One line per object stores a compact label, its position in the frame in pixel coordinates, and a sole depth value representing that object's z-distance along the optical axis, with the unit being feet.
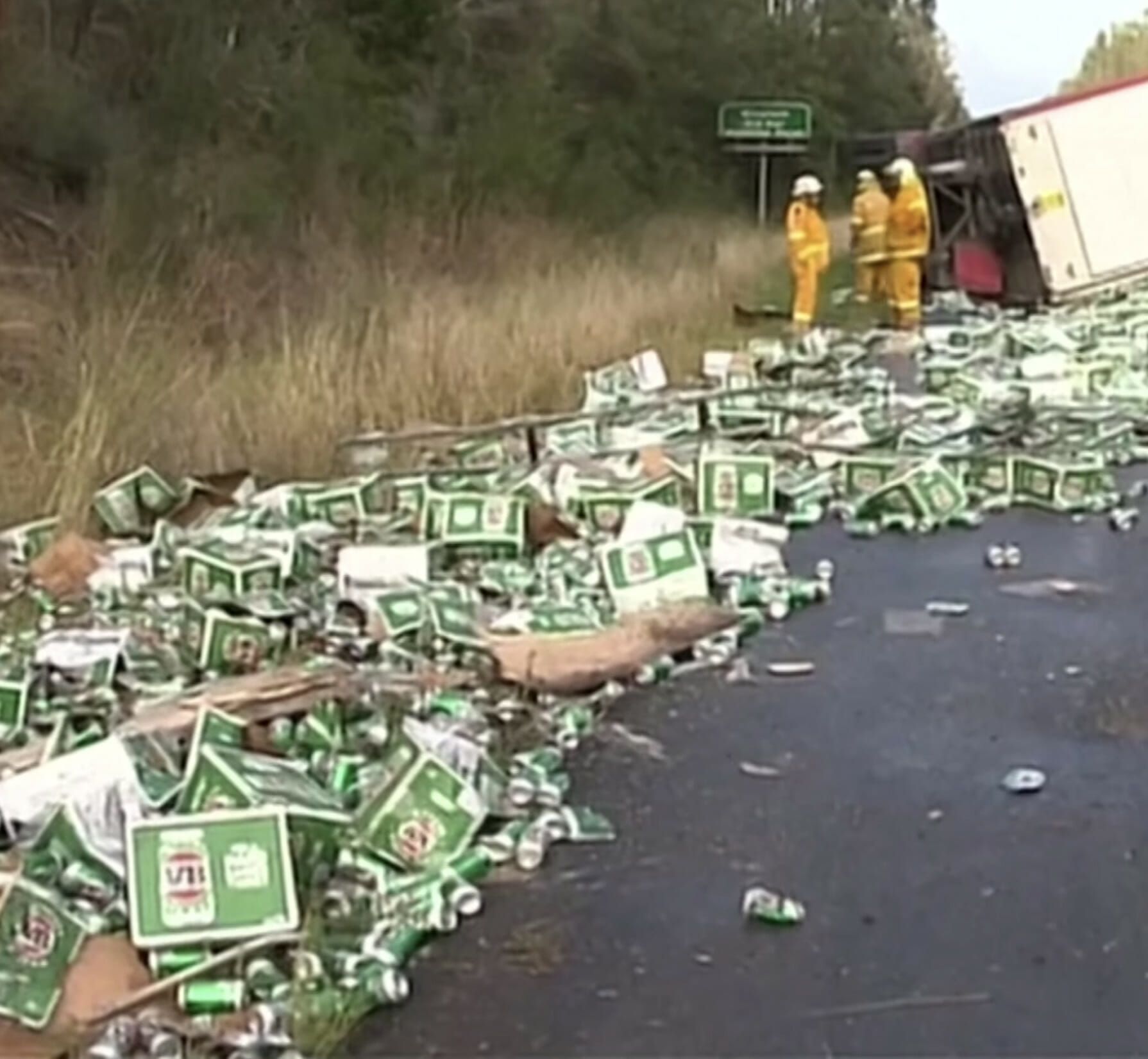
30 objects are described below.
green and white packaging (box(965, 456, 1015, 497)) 27.81
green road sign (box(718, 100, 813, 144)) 82.43
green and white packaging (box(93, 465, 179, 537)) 24.77
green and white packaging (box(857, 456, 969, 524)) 26.27
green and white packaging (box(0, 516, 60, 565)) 23.02
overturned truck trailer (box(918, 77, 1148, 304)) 64.13
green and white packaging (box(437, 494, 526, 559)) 22.82
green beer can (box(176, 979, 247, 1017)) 11.08
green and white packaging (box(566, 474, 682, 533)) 24.12
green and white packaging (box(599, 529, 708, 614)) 20.16
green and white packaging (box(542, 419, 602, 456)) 29.76
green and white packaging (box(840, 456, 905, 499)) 27.63
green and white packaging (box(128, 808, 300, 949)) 11.65
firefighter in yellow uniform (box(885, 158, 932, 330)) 59.82
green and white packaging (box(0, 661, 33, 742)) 16.31
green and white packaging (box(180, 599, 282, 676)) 18.22
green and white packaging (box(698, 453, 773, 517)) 25.50
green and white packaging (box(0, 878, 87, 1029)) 11.03
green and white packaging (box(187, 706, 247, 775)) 14.46
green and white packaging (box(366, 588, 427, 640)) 18.80
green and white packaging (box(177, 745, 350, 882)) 12.92
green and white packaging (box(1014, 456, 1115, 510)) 27.30
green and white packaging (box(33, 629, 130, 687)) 17.60
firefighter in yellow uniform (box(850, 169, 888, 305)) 62.60
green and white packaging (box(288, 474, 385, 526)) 24.72
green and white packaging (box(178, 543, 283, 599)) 20.67
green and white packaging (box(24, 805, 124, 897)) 12.39
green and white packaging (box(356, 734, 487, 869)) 13.21
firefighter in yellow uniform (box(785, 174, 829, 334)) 58.70
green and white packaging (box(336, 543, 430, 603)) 20.51
